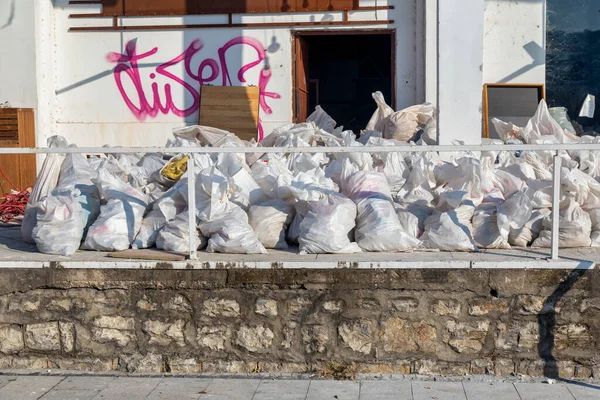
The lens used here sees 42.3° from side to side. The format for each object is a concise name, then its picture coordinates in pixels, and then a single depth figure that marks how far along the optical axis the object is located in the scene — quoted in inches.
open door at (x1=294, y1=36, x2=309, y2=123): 396.8
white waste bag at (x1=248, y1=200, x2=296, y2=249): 209.5
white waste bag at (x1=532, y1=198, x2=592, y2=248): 201.8
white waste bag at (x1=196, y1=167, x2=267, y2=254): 201.0
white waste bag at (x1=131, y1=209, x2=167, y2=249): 211.9
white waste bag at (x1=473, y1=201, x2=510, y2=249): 203.8
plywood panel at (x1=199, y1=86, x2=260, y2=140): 387.5
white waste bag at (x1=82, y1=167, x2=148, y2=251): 208.2
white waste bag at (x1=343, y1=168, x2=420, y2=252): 200.5
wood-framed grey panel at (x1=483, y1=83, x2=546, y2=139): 387.2
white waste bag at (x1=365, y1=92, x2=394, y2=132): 367.1
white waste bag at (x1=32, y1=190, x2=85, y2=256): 203.6
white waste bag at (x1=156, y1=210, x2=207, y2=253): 205.2
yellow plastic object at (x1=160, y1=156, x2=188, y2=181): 243.6
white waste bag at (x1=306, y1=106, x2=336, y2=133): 367.2
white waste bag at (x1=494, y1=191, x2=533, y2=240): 202.5
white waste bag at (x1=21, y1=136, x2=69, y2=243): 227.9
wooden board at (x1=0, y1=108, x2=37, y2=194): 376.5
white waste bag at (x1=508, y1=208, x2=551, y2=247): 205.9
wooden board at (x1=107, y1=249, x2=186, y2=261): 196.1
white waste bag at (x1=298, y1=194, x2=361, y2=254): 198.5
